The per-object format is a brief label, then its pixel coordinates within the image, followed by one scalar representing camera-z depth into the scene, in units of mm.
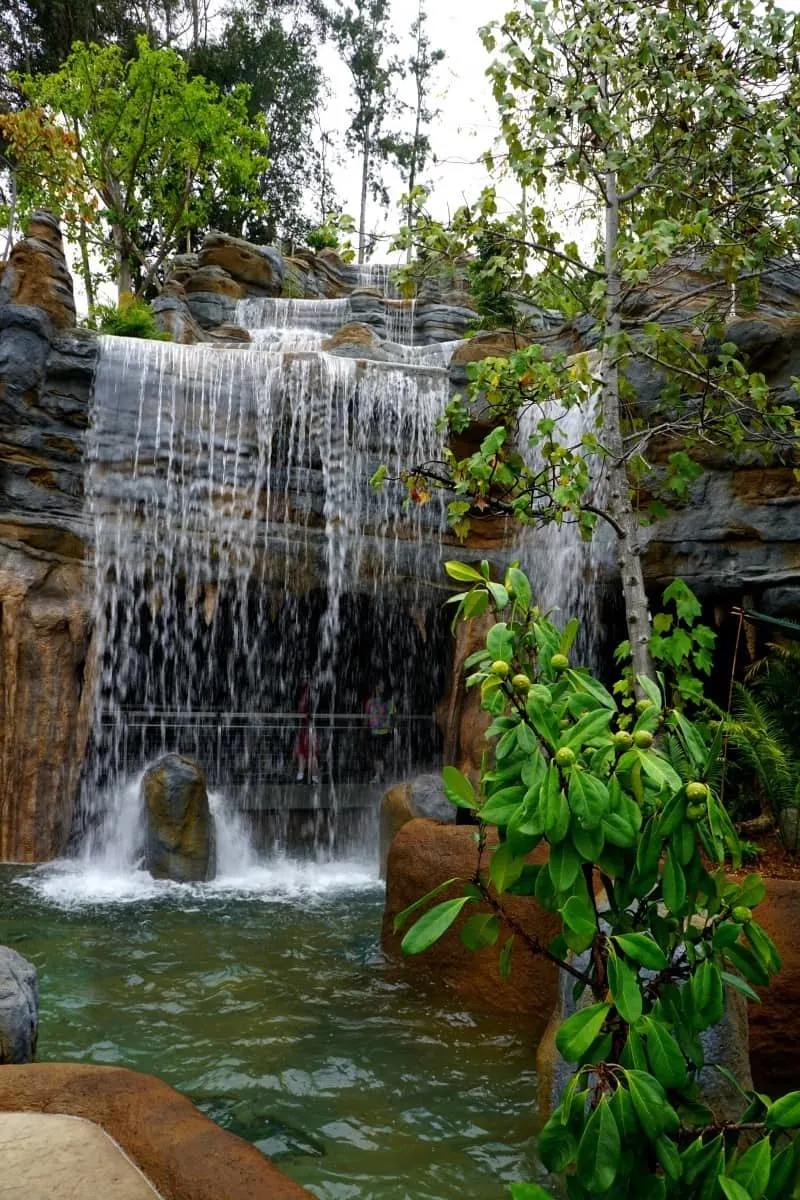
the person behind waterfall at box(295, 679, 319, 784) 13906
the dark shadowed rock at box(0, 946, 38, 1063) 4348
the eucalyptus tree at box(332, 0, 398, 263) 38062
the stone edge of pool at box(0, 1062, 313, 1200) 3074
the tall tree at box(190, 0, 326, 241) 32344
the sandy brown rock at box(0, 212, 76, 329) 12797
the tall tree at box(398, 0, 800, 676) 5738
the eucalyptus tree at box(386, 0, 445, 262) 38562
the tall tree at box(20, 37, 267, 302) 24062
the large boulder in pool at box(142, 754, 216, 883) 10047
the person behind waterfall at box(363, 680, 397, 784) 14891
